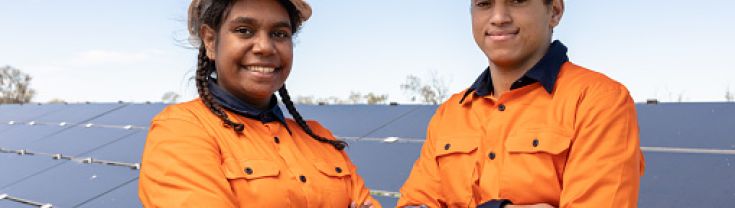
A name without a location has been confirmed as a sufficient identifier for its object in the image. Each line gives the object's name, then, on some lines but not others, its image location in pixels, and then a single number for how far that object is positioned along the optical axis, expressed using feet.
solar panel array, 12.20
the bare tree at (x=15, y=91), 76.55
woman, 7.02
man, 6.88
